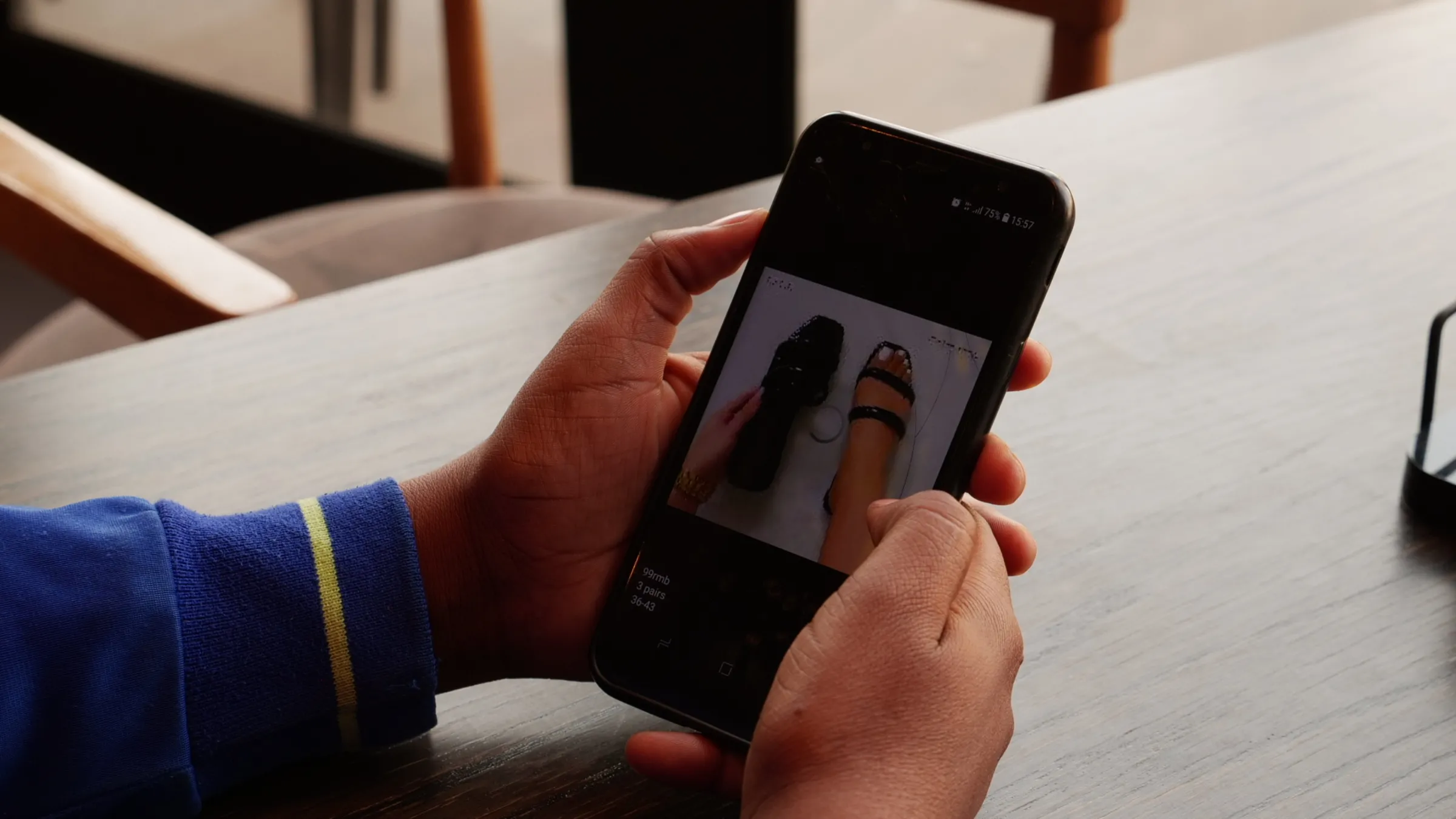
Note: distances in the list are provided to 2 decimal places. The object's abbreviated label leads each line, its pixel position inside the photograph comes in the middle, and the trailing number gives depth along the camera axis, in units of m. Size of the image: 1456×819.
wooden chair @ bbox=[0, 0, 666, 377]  0.73
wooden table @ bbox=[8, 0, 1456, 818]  0.41
